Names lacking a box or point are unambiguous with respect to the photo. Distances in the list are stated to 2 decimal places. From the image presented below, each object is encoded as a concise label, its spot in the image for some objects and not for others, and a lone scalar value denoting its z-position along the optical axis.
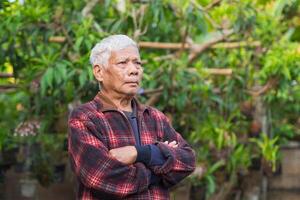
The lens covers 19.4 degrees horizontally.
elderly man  3.04
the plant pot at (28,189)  7.59
